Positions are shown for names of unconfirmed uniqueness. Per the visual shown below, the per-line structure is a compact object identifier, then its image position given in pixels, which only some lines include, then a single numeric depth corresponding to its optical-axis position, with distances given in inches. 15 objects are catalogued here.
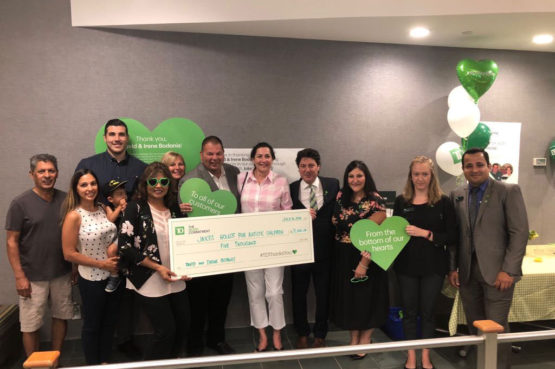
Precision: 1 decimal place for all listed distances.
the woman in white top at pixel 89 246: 92.4
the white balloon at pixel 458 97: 137.0
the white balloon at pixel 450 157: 139.6
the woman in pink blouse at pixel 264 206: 110.2
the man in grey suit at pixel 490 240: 93.7
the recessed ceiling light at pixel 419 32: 129.3
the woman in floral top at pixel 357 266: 104.7
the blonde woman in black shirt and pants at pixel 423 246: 101.7
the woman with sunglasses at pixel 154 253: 85.9
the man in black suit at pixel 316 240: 113.7
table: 116.1
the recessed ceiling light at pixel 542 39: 137.2
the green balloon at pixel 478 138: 140.6
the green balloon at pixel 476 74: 134.0
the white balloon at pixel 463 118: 133.8
